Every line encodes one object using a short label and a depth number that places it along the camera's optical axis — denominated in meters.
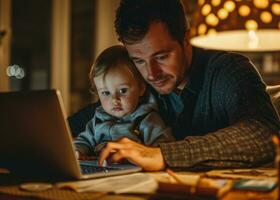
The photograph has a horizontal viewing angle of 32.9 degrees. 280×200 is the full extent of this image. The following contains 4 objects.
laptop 1.00
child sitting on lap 1.58
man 1.43
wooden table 0.79
